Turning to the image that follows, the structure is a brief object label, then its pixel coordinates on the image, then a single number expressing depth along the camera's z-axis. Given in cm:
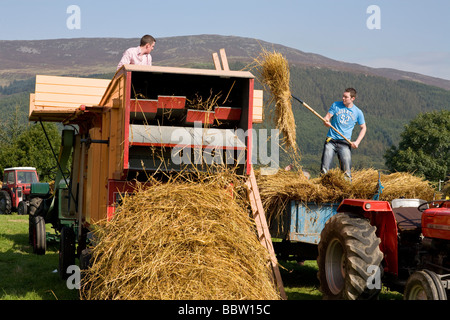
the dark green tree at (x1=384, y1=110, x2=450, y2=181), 4634
